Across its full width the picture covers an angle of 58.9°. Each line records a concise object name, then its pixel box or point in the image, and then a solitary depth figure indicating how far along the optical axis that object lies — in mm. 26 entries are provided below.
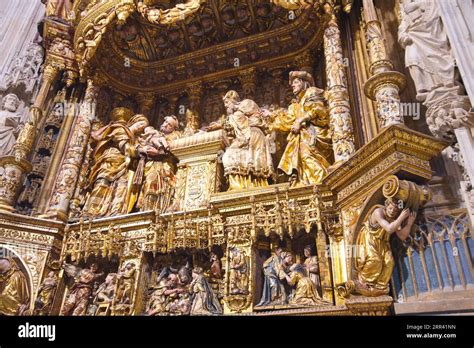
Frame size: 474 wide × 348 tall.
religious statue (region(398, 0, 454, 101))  4152
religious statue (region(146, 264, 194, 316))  4902
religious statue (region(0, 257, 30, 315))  5125
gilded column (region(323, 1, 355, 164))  4996
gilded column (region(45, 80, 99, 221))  6141
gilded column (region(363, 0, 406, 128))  4297
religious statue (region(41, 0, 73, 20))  8109
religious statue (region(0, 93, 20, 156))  6387
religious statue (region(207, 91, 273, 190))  5637
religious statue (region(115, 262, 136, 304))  5070
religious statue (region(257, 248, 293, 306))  4492
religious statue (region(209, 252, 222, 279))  5105
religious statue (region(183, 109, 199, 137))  7177
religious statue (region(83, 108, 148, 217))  6262
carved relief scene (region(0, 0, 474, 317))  3922
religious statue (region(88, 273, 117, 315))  5230
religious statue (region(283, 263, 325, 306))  4281
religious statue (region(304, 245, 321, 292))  4480
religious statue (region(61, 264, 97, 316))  5285
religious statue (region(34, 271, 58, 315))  5168
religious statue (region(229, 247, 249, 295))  4594
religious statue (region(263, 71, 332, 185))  5344
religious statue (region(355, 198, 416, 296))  3723
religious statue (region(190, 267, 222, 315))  4754
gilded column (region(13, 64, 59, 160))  6246
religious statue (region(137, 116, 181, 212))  6141
